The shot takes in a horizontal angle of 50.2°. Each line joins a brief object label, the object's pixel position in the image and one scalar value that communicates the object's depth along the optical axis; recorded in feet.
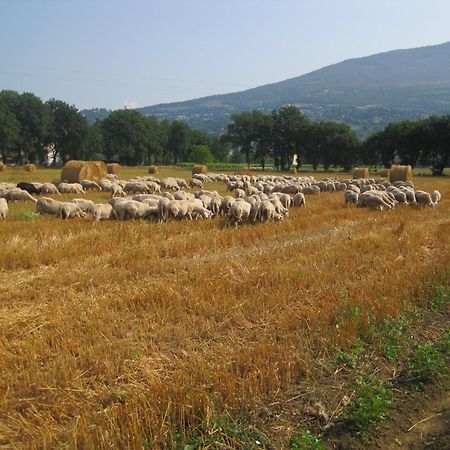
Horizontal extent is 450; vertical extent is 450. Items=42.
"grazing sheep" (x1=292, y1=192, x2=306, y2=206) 73.56
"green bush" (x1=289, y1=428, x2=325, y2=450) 15.01
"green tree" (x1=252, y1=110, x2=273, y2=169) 309.83
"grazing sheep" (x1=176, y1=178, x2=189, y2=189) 112.42
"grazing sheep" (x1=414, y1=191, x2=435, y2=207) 75.19
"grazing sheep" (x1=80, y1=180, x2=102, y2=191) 98.13
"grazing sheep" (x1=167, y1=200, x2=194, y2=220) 55.52
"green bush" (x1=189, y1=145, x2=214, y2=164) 351.67
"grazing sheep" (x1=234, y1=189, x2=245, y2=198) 76.79
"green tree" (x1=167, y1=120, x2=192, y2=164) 378.53
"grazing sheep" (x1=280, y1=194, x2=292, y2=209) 69.15
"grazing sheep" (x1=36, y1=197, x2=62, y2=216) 57.36
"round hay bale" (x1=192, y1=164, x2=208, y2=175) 185.63
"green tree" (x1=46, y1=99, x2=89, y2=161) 283.59
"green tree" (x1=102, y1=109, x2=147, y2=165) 311.47
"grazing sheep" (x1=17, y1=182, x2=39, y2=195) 86.12
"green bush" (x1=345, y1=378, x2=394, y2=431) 16.57
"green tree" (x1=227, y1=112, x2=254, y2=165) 312.34
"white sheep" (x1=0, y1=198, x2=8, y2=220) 54.44
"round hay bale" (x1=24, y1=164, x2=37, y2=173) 168.55
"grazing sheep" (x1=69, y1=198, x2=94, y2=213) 58.33
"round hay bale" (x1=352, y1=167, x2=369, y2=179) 168.66
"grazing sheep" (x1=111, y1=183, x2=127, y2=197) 84.33
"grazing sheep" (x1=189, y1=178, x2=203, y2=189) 119.85
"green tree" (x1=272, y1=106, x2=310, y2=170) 300.61
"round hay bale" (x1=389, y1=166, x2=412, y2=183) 133.69
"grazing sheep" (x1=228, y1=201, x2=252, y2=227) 53.42
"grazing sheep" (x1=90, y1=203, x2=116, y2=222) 53.99
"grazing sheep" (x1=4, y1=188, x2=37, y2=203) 73.51
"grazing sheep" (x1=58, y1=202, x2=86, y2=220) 55.88
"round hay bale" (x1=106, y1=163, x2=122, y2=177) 161.07
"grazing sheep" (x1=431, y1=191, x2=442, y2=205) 78.03
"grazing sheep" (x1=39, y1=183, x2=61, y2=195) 86.94
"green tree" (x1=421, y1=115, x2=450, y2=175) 231.50
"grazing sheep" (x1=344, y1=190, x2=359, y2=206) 75.92
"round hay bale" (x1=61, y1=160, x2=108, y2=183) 104.88
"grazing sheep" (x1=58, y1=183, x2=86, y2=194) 90.27
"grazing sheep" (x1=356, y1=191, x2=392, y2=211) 69.97
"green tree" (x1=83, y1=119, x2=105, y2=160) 286.46
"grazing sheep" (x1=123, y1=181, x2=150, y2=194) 92.43
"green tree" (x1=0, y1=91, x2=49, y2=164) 269.03
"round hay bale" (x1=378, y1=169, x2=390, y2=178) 185.09
